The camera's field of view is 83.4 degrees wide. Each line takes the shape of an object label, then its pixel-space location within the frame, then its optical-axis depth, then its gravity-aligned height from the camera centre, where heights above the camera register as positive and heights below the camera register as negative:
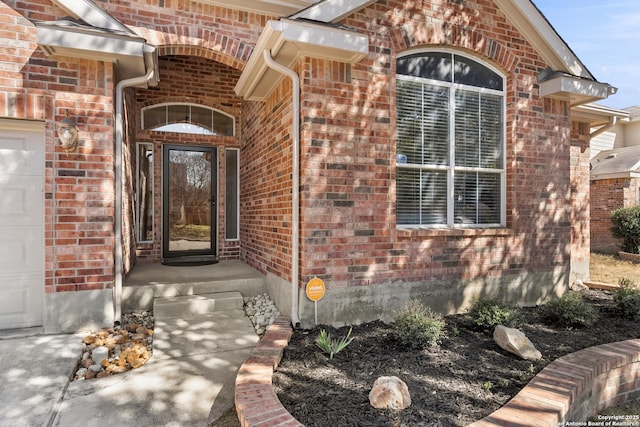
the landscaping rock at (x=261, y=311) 4.45 -1.34
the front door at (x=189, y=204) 6.96 +0.10
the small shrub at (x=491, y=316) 4.06 -1.20
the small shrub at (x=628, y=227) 10.27 -0.48
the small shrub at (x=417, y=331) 3.54 -1.20
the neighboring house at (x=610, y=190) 12.30 +0.74
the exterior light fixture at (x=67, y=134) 3.93 +0.83
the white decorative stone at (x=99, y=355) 3.46 -1.41
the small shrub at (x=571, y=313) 4.26 -1.23
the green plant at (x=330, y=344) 3.41 -1.31
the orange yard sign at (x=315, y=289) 4.01 -0.89
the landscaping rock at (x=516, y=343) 3.41 -1.30
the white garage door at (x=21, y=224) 4.09 -0.18
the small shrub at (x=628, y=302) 4.59 -1.19
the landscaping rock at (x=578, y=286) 6.50 -1.41
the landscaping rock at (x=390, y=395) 2.52 -1.32
